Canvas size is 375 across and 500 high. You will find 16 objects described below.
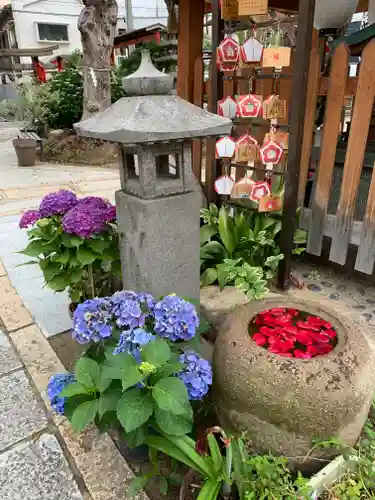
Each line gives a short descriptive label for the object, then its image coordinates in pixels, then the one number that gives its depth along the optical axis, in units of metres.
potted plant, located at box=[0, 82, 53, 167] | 9.37
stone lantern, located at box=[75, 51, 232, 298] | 1.85
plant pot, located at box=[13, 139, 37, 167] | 9.30
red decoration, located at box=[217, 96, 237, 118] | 3.09
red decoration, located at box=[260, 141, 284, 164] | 2.92
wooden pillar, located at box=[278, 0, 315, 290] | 2.61
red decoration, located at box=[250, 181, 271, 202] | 3.08
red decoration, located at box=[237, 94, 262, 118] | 2.93
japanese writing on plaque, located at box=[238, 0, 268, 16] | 2.78
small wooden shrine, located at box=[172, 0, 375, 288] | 2.76
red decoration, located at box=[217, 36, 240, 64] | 2.96
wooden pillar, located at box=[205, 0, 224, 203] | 3.16
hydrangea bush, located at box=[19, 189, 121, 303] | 2.41
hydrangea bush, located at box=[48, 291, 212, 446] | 1.48
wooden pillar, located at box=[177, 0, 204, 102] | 3.75
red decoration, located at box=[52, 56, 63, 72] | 17.95
